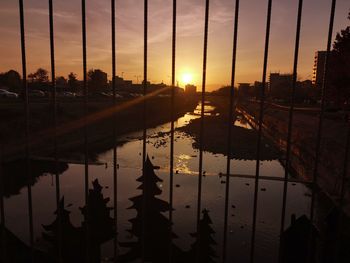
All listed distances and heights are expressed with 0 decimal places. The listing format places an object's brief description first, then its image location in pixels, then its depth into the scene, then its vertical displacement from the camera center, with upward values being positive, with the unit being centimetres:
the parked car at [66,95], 5131 -111
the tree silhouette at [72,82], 7138 +178
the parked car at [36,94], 4528 -94
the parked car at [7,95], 3806 -102
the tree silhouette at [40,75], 7631 +348
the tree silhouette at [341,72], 2380 +214
